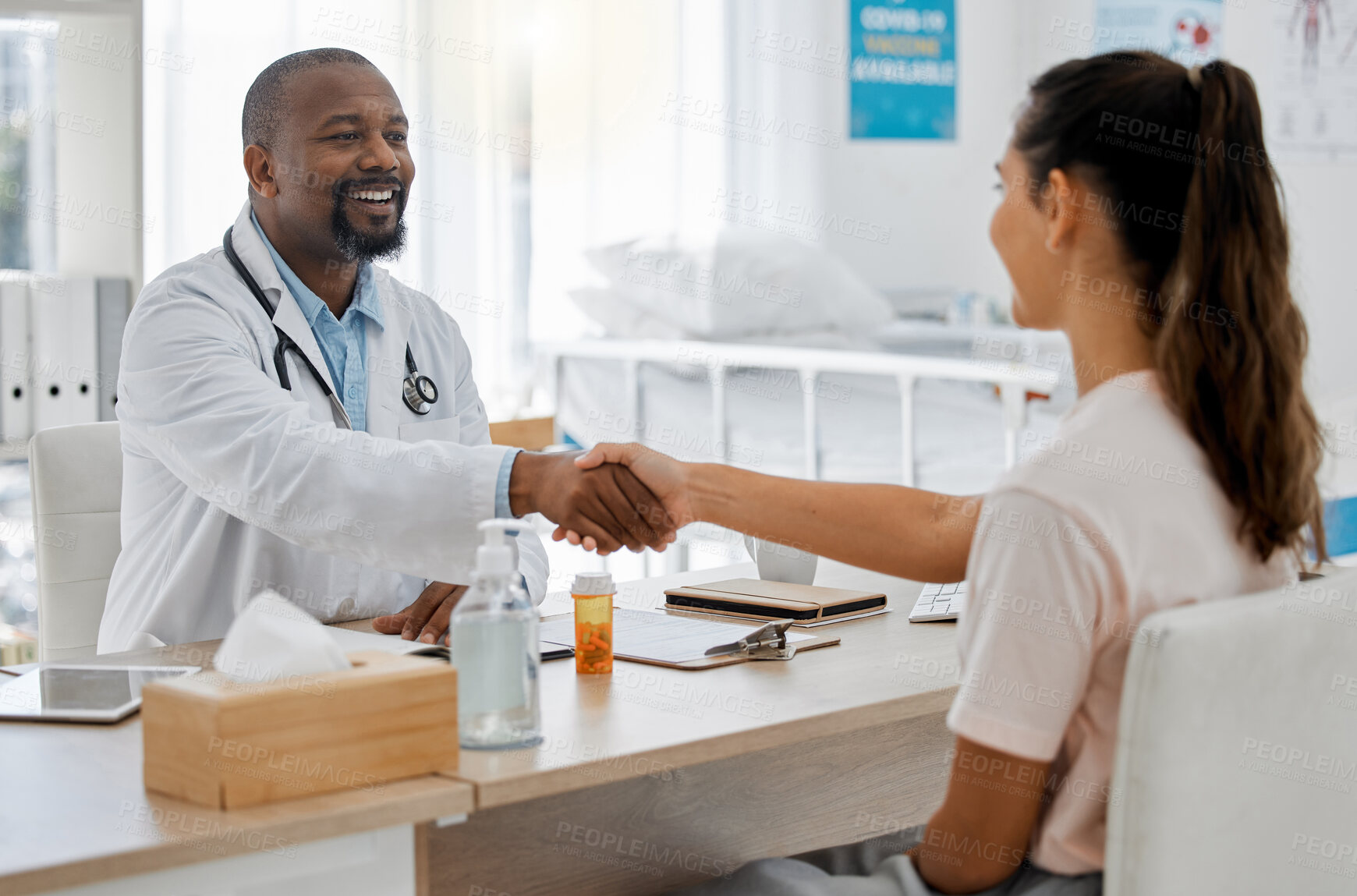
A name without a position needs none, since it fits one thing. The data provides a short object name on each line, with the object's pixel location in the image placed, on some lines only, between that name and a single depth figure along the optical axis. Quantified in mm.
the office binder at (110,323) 2496
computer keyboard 1614
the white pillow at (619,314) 3912
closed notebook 1616
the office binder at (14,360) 2420
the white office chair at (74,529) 1891
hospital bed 3084
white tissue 1004
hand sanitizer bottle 1078
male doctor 1546
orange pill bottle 1364
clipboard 1414
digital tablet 1200
